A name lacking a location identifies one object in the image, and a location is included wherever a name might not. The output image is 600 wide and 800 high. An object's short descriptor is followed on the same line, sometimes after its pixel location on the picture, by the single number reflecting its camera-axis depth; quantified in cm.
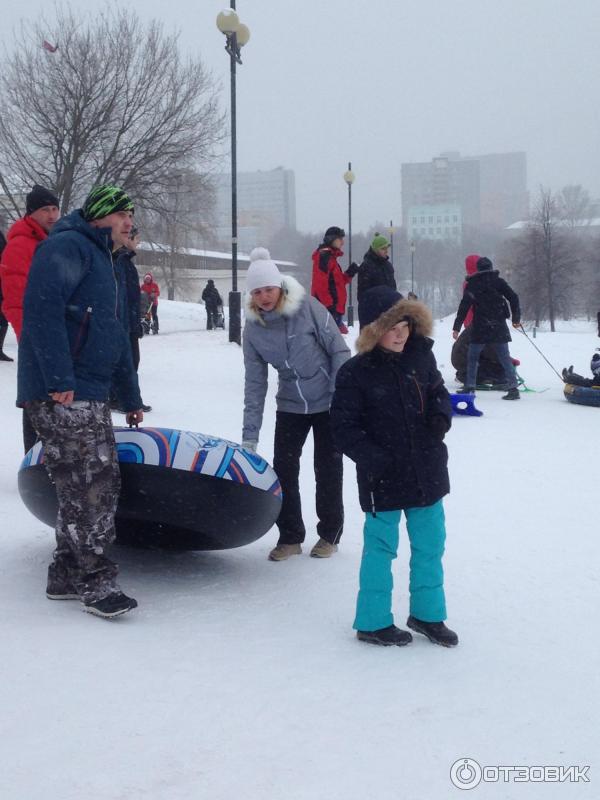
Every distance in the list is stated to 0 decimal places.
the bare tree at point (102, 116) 2022
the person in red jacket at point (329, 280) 1042
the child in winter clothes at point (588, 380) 1066
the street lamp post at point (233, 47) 1562
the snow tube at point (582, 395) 1053
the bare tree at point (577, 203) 14773
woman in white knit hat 457
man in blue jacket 352
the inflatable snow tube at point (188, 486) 390
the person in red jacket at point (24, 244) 554
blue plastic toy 973
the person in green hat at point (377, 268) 1021
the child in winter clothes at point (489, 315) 1096
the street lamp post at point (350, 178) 2860
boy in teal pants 350
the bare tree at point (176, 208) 2186
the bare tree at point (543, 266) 5528
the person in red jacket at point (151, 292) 2427
